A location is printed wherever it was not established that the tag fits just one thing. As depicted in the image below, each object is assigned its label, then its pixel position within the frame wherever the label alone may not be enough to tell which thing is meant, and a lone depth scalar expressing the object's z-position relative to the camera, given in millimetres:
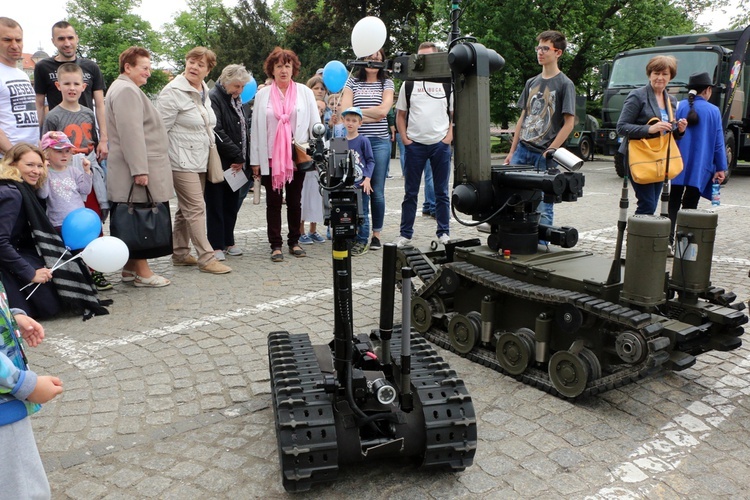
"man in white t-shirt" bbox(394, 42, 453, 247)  7449
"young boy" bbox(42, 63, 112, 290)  6117
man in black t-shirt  7078
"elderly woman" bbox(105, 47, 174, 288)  5797
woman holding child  4926
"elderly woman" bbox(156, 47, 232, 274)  6523
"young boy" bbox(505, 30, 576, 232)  6148
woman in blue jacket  7078
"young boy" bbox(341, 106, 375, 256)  7395
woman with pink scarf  7125
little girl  5574
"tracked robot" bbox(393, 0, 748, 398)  3613
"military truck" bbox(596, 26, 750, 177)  13875
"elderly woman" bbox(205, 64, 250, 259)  7105
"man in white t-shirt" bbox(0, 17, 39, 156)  5859
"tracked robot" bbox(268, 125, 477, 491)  2803
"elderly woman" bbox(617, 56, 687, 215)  6484
